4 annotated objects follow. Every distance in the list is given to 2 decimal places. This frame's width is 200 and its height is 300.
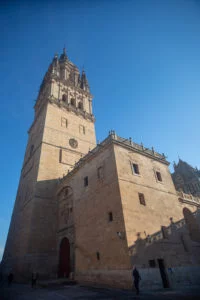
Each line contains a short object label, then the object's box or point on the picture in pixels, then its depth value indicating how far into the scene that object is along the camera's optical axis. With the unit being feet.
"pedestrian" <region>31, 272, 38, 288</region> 42.57
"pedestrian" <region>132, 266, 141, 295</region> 30.57
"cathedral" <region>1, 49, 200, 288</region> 39.37
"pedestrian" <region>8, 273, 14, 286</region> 53.04
